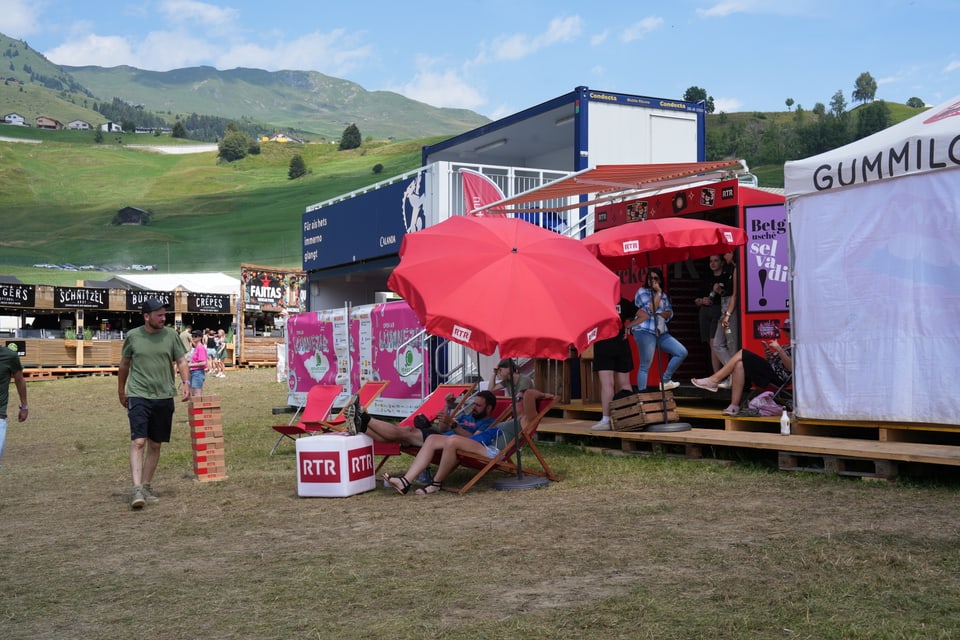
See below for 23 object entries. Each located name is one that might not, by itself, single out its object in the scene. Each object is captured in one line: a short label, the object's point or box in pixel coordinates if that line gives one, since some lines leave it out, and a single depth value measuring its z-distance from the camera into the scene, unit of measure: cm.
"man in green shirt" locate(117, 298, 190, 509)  783
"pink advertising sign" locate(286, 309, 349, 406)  1538
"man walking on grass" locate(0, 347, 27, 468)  752
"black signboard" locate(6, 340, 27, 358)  3262
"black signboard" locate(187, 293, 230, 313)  4144
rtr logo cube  772
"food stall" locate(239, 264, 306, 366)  3631
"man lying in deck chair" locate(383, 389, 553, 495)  775
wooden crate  933
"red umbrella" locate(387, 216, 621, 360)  700
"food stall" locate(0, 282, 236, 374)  3312
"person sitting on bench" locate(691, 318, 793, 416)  900
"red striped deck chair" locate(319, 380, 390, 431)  978
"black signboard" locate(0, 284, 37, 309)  3591
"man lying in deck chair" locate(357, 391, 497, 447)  839
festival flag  1461
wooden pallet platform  706
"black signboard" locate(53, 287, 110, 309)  3759
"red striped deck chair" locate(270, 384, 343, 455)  1011
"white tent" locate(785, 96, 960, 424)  742
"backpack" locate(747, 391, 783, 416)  895
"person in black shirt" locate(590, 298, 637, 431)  991
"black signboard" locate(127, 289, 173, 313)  4009
